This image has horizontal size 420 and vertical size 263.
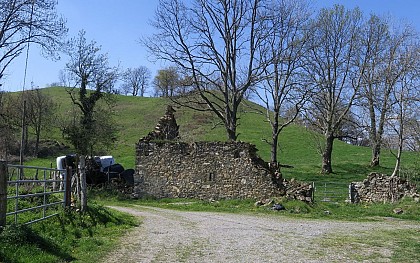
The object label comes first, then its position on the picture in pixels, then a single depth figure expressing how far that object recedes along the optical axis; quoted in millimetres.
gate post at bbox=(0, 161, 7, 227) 9039
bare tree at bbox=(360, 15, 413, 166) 30703
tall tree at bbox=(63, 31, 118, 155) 33906
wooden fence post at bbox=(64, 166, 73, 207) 13508
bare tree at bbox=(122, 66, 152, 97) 101688
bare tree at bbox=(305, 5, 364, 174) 35562
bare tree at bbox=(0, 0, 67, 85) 24531
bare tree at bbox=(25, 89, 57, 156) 50438
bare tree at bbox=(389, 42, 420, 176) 28156
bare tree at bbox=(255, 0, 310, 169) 32562
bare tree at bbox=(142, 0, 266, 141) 31641
